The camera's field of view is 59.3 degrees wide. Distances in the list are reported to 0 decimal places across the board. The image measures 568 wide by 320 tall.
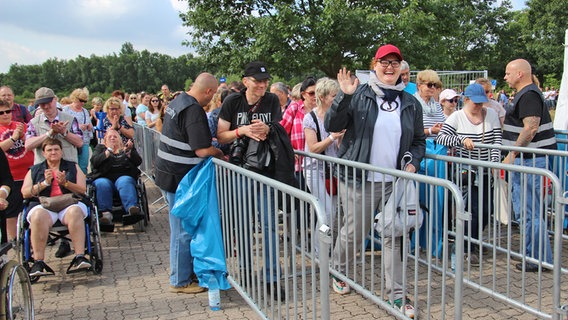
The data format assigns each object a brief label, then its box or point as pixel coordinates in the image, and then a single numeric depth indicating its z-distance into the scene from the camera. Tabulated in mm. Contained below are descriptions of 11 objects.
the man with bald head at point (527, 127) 4863
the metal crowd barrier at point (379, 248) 2918
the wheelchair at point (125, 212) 6336
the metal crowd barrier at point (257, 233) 2547
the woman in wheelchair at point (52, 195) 4934
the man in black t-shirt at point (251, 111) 4156
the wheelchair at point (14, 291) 3172
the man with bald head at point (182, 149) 4156
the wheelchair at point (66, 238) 4953
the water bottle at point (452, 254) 4738
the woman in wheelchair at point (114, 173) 6418
